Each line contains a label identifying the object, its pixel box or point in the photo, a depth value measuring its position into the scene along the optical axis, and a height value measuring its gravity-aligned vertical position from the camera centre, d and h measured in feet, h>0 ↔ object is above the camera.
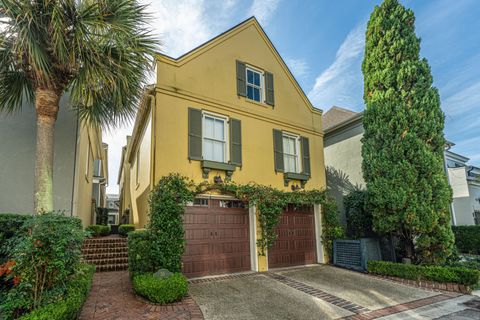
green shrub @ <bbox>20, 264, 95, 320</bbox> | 12.33 -4.34
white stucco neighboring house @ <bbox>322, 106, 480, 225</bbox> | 44.19 +6.27
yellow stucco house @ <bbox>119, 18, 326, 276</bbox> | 28.40 +8.53
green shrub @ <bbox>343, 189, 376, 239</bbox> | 37.04 -1.32
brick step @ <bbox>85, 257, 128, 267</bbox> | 29.89 -5.14
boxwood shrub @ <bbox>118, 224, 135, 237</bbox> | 41.34 -2.17
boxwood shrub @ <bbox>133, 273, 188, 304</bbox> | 19.04 -5.28
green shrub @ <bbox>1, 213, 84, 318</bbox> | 13.50 -2.42
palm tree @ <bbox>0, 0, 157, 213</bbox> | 19.70 +12.50
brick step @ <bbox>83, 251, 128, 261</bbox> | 30.60 -4.60
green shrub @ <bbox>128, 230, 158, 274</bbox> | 23.27 -3.48
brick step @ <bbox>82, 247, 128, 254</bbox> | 31.68 -4.11
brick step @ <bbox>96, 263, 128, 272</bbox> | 29.40 -5.69
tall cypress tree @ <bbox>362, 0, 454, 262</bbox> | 30.01 +7.33
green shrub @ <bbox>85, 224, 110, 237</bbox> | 40.27 -2.33
